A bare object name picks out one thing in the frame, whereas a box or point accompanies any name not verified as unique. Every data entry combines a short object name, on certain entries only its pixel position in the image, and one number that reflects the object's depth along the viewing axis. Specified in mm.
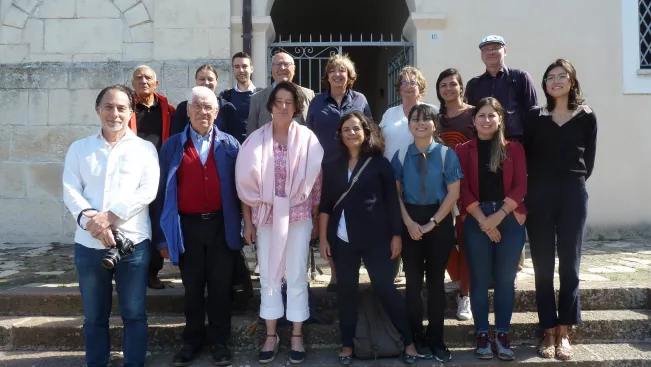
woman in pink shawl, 3201
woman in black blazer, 3188
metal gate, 6500
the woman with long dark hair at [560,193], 3260
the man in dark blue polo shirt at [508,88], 3707
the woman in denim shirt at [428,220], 3242
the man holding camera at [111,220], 2893
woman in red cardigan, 3238
